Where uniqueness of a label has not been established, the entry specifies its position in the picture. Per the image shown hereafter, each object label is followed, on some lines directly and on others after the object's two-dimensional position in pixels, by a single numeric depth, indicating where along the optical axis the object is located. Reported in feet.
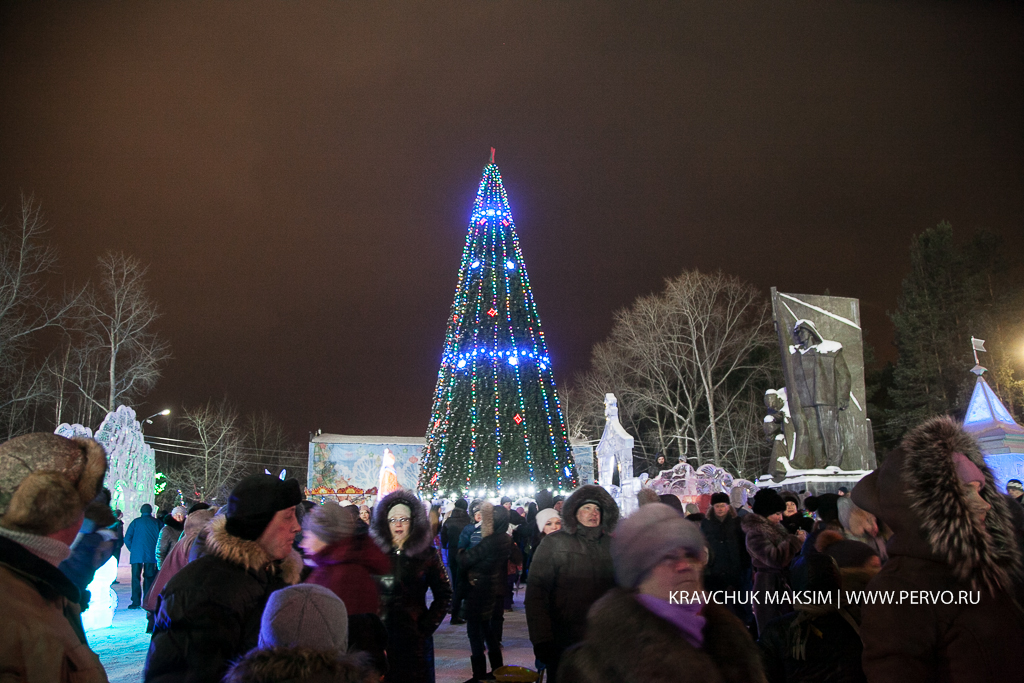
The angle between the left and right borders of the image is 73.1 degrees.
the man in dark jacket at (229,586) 7.56
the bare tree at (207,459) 138.72
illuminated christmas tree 58.70
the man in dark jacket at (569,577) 13.73
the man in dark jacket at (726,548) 21.67
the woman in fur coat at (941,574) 6.66
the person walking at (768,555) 17.31
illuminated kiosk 50.34
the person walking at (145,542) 34.35
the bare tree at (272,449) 215.72
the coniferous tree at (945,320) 119.85
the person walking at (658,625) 6.54
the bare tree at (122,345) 80.23
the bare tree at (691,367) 108.58
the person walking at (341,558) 11.69
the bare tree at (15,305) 63.10
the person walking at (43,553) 5.85
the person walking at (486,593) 20.72
